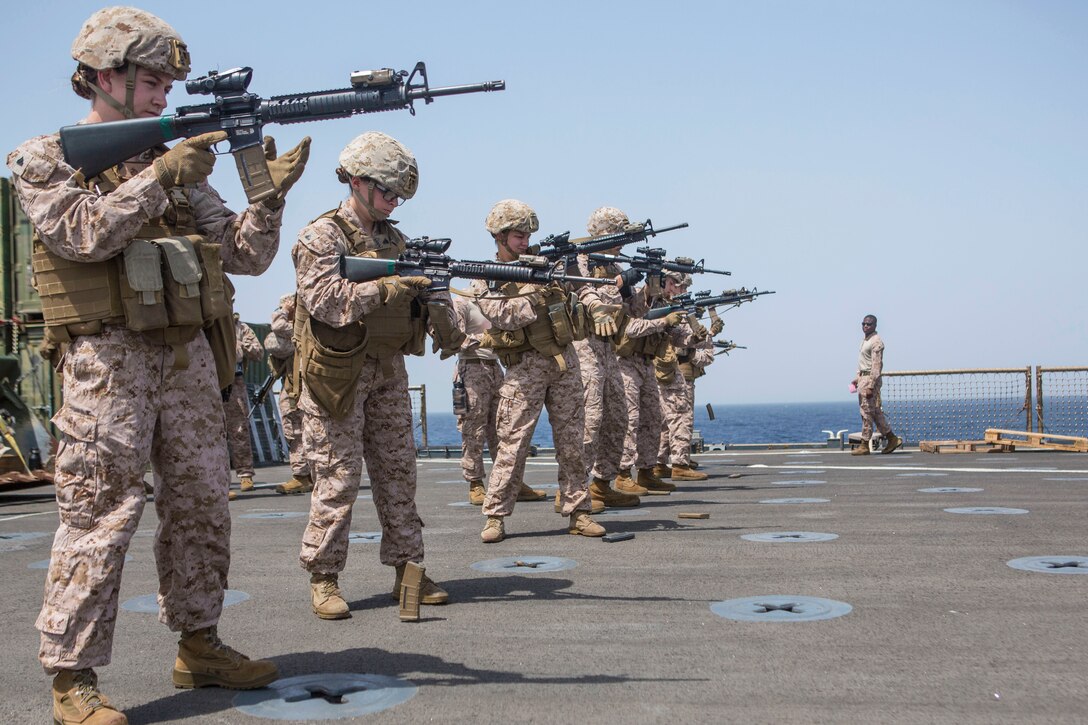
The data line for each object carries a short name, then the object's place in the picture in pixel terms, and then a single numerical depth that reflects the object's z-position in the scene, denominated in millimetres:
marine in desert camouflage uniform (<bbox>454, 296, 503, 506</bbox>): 9677
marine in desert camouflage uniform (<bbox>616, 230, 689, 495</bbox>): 9383
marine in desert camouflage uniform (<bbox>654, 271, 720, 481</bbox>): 11445
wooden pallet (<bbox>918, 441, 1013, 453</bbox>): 16297
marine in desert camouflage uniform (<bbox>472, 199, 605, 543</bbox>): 6688
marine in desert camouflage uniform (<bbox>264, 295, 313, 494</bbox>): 10758
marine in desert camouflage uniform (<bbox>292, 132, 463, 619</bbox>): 4500
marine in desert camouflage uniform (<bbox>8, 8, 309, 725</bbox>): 3033
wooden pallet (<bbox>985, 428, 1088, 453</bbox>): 15555
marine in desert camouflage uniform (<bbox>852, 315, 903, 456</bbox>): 16312
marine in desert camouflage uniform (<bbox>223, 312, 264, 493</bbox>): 11109
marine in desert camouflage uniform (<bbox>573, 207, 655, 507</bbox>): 8266
